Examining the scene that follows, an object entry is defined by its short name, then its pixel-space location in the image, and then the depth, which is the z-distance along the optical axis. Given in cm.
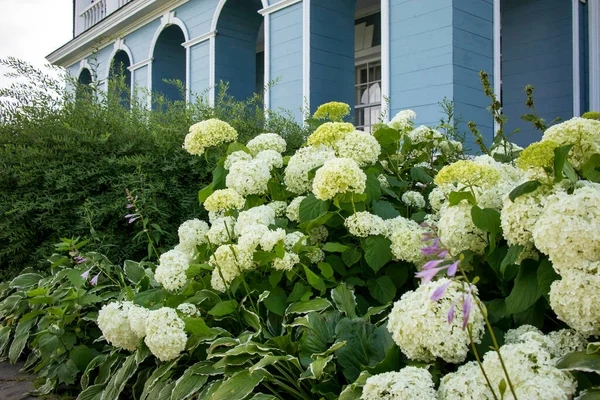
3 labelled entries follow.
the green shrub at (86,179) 313
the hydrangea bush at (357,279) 103
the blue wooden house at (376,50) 484
